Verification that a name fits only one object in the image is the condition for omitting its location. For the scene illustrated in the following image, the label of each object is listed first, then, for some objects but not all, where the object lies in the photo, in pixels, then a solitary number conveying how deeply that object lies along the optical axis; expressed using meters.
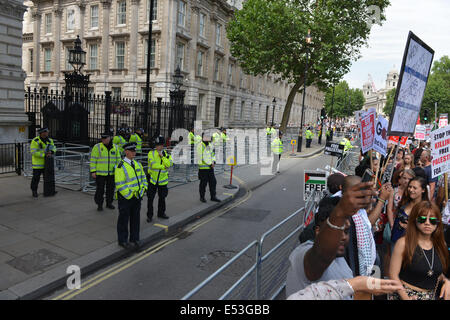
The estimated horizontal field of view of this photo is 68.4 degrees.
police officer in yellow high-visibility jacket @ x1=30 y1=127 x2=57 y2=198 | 9.07
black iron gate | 14.59
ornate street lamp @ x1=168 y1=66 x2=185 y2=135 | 18.33
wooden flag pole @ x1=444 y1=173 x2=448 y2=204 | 5.30
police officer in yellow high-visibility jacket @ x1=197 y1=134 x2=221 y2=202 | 9.62
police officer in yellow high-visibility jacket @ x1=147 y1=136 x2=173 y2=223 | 7.88
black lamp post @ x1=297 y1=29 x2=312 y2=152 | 25.88
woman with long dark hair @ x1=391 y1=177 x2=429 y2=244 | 4.54
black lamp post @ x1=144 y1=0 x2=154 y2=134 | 12.42
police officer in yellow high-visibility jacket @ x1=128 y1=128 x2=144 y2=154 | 13.23
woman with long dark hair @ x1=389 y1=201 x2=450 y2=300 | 3.27
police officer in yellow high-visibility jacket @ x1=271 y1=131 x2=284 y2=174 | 16.50
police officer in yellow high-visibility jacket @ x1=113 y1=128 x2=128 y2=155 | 12.83
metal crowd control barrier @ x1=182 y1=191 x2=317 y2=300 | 3.15
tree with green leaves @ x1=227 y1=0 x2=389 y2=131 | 27.36
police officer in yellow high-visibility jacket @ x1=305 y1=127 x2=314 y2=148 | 29.55
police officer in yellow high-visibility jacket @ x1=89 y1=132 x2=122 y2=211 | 8.31
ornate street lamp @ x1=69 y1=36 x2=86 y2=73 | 14.15
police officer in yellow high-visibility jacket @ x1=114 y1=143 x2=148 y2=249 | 6.04
